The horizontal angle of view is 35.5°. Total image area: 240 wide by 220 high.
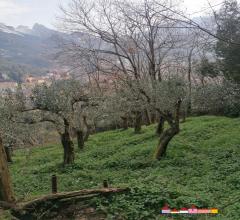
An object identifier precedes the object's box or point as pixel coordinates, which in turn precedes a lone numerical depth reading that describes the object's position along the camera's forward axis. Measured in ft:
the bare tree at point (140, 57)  59.11
